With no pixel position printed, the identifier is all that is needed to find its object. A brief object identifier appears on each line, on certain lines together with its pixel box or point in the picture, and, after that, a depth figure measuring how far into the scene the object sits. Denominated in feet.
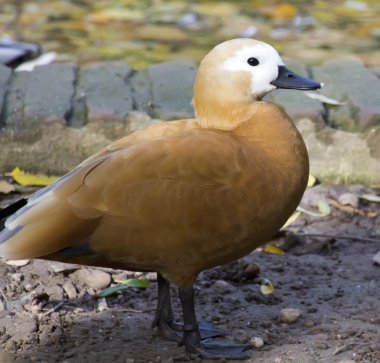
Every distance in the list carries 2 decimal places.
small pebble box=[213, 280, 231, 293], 24.93
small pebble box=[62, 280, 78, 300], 24.35
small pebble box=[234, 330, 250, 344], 22.34
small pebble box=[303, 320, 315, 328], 22.88
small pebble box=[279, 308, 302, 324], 23.13
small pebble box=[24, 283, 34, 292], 24.38
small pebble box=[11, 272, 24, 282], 24.76
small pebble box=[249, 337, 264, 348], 21.94
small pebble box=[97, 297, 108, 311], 23.82
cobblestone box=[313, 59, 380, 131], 30.86
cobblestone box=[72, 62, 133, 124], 30.71
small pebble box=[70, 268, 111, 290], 24.90
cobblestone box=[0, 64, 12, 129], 31.27
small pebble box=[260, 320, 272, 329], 22.99
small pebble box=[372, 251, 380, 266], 26.27
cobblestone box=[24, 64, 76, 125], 30.55
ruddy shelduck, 20.24
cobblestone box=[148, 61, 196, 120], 31.04
